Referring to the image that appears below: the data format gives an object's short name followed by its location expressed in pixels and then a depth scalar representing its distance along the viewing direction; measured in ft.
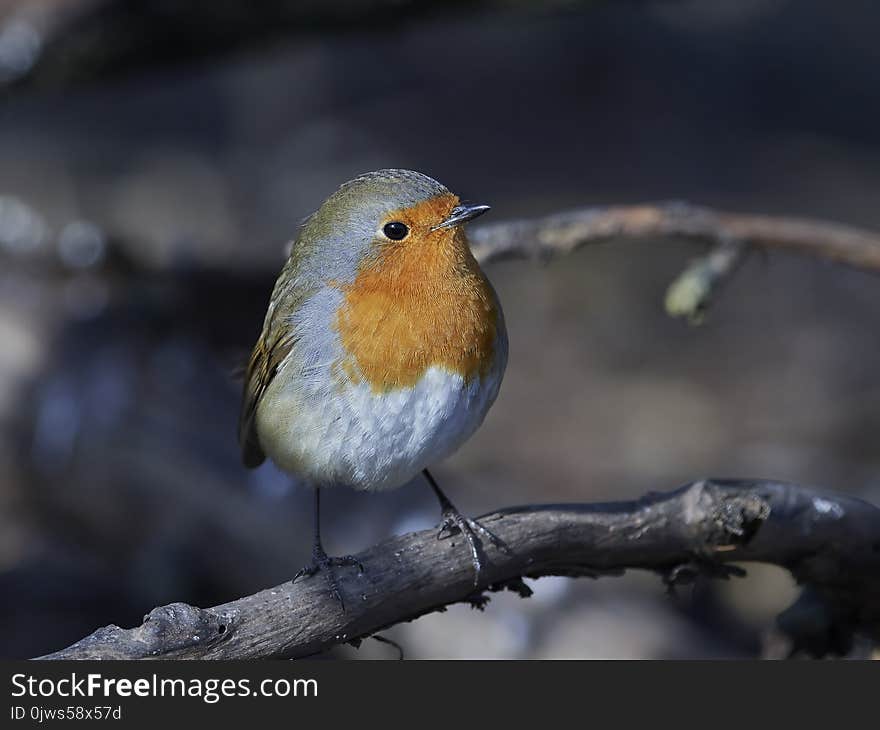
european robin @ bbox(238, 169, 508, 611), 22.13
